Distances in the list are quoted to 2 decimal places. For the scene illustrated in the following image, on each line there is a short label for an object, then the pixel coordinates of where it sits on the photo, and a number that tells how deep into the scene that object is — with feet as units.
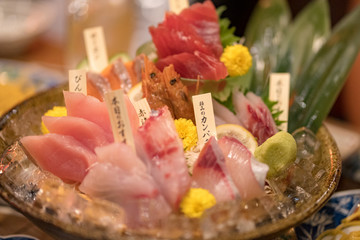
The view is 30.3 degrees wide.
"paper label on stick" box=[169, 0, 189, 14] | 2.72
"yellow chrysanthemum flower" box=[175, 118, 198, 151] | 2.15
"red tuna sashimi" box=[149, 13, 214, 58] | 2.39
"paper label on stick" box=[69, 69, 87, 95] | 2.26
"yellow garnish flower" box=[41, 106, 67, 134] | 2.35
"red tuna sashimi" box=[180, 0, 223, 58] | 2.45
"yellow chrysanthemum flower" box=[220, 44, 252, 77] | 2.39
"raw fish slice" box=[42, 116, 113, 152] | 2.07
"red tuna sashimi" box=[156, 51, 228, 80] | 2.32
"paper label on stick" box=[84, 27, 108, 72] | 2.69
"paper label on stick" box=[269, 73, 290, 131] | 2.58
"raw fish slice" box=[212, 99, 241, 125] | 2.34
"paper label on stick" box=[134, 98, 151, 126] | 2.15
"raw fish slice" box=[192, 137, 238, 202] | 1.93
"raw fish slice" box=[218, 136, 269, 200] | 1.98
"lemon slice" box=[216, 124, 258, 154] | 2.22
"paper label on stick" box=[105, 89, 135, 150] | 1.99
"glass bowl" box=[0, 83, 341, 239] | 1.80
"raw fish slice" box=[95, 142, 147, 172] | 1.92
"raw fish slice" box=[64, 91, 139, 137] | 2.11
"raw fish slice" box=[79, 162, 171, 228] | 1.84
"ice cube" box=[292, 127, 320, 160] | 2.30
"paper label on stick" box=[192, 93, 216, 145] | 2.17
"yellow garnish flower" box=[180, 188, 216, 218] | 1.87
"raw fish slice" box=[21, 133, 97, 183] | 2.04
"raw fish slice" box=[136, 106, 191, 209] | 1.89
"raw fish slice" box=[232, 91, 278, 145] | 2.29
